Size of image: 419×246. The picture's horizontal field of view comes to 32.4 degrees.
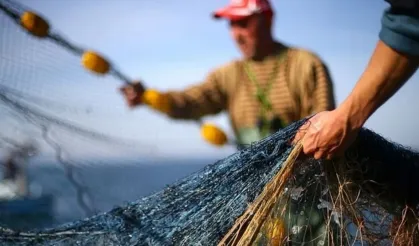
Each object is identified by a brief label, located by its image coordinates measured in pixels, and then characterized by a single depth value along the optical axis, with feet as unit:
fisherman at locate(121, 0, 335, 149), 8.84
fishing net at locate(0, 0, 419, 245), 6.58
